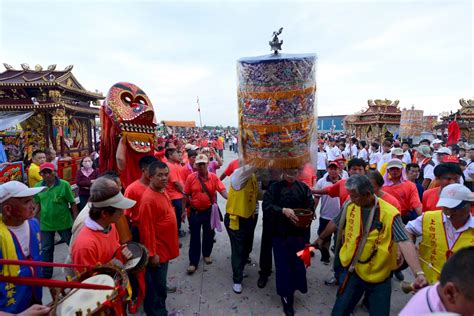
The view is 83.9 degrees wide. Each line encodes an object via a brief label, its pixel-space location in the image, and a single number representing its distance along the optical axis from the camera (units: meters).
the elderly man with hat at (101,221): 1.93
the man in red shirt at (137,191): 3.16
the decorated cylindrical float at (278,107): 2.56
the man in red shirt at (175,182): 5.10
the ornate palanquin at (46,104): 10.05
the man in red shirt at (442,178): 3.27
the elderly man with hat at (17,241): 1.92
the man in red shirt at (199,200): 4.39
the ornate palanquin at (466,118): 16.72
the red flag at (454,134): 8.74
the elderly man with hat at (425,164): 5.44
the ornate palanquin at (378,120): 16.84
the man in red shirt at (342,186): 3.80
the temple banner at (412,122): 10.87
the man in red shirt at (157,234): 2.82
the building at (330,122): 43.78
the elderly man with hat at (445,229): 2.17
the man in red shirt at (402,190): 3.80
